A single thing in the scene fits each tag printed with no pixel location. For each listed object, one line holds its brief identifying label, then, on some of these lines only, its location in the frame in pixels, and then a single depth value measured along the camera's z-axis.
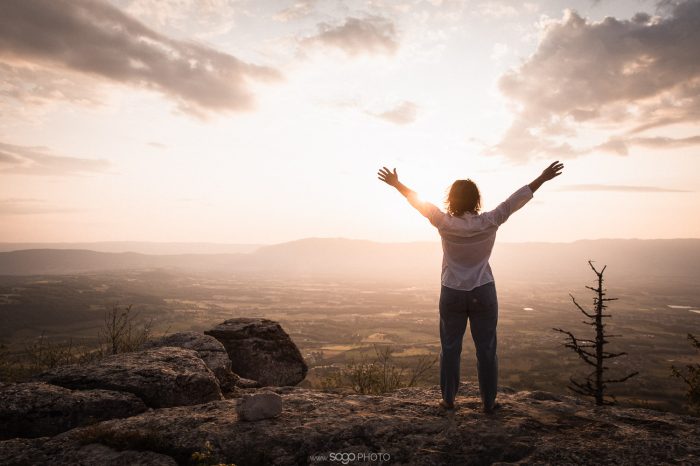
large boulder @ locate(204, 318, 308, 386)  11.32
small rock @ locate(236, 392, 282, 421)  5.10
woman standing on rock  5.15
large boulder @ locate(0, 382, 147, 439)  5.09
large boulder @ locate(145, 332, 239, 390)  8.23
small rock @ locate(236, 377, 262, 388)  8.87
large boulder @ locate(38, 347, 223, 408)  6.28
